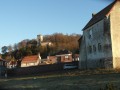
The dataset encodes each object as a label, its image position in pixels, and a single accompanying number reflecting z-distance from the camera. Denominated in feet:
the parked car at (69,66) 126.91
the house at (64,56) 205.59
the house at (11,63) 222.76
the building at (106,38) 89.71
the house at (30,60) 210.58
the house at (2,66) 149.30
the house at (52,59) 219.05
